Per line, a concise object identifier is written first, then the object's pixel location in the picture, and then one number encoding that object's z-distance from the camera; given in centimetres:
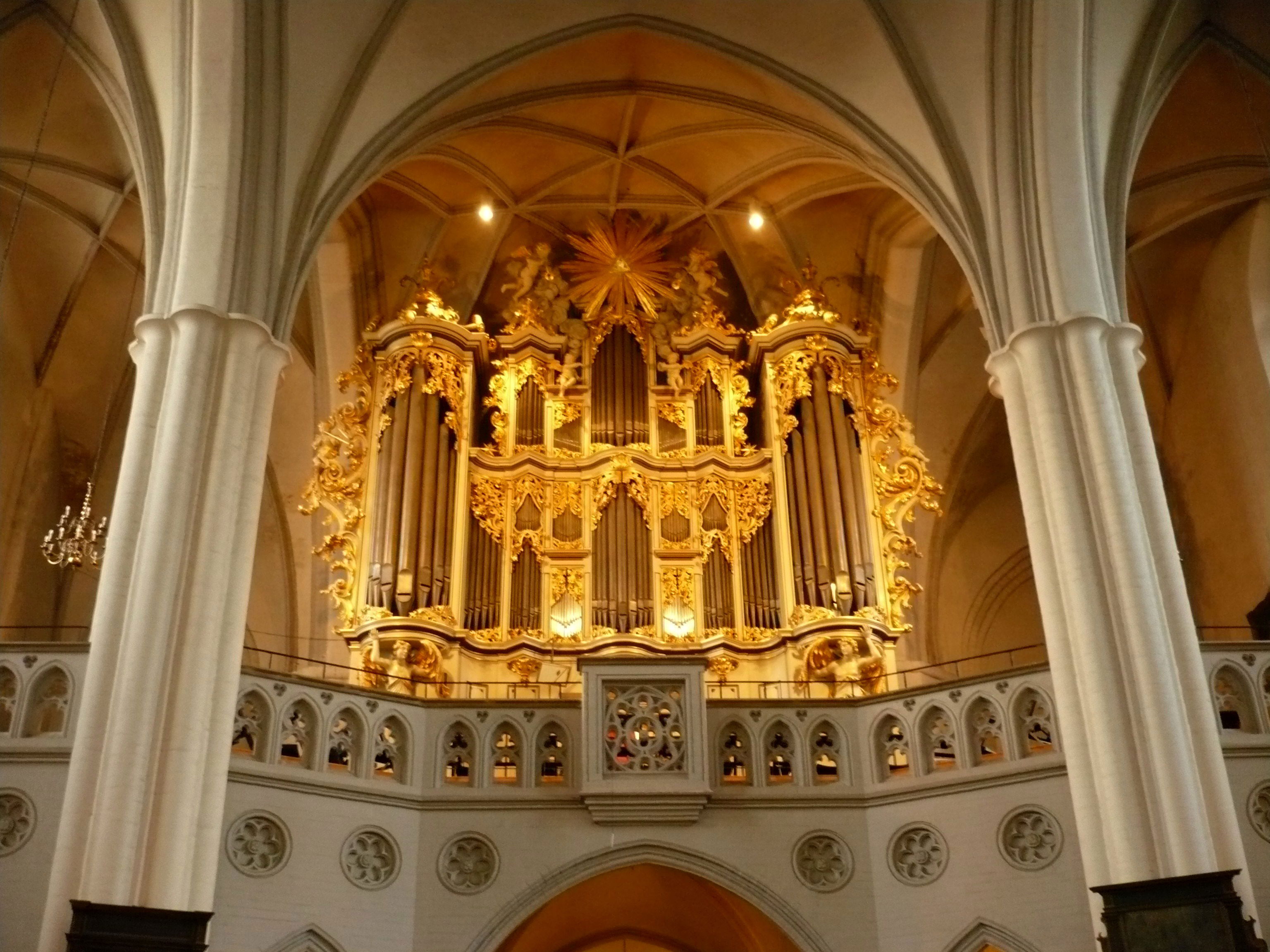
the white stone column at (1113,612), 1076
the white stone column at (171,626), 1015
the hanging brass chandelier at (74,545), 1254
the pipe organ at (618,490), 1511
